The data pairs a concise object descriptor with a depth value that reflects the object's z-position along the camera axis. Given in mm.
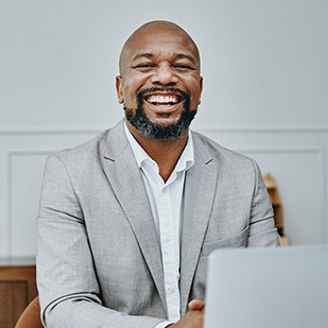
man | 1345
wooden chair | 1290
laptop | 599
